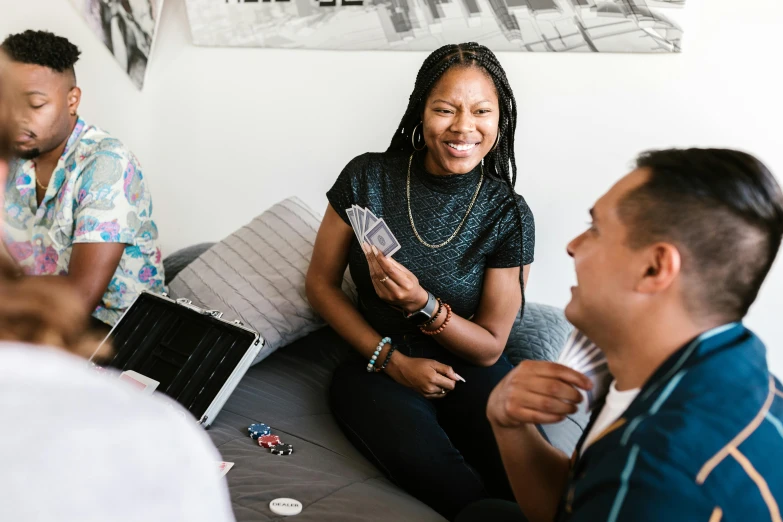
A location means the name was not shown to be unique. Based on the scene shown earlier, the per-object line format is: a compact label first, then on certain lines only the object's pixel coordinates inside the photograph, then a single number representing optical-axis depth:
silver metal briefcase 1.90
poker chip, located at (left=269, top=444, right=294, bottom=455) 1.75
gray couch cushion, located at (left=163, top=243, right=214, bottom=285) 2.68
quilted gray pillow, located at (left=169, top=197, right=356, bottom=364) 2.25
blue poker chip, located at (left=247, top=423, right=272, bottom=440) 1.83
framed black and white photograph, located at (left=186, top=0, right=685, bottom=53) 2.28
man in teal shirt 0.83
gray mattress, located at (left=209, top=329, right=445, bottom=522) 1.52
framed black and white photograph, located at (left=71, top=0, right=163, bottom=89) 3.04
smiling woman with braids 1.85
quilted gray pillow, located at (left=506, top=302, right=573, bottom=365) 2.20
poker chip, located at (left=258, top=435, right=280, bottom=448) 1.78
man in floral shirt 2.07
